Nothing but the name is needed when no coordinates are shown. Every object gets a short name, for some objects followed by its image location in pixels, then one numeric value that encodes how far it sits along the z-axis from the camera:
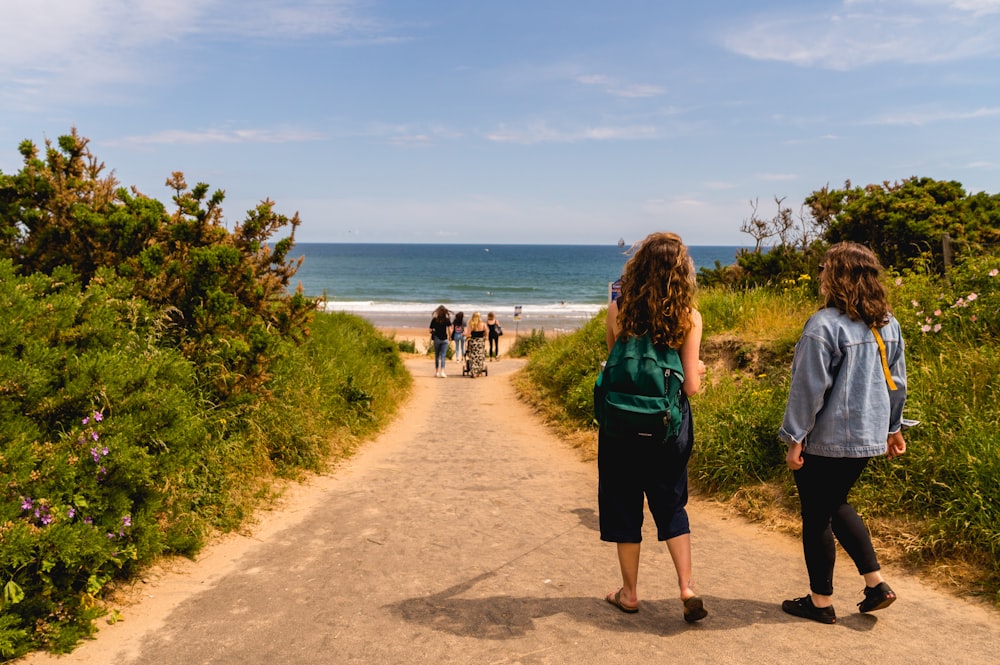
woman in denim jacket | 3.38
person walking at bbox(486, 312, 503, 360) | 22.28
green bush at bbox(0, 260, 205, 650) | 3.33
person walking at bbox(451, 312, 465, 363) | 20.59
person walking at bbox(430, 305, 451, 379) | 17.16
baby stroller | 17.33
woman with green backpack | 3.32
